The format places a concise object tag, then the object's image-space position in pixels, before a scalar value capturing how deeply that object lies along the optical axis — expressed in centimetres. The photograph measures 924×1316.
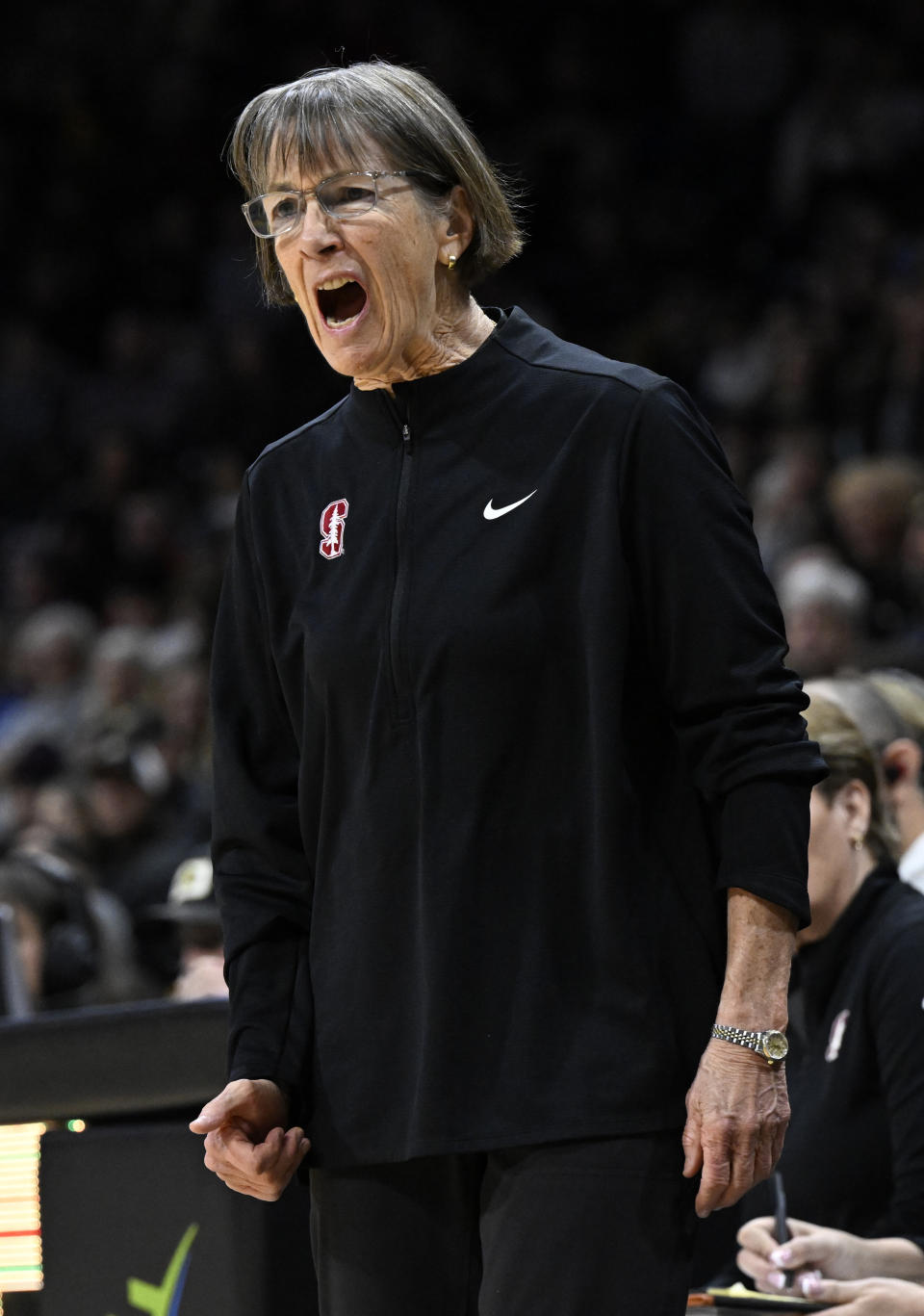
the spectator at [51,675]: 1694
